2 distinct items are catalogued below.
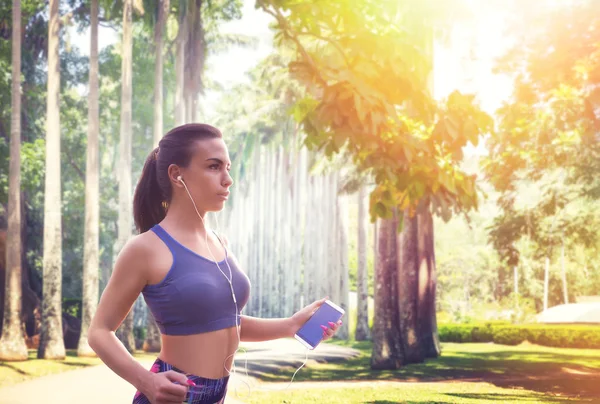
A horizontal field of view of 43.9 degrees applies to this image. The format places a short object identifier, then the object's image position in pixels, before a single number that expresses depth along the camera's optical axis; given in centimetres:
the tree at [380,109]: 305
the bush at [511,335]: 909
